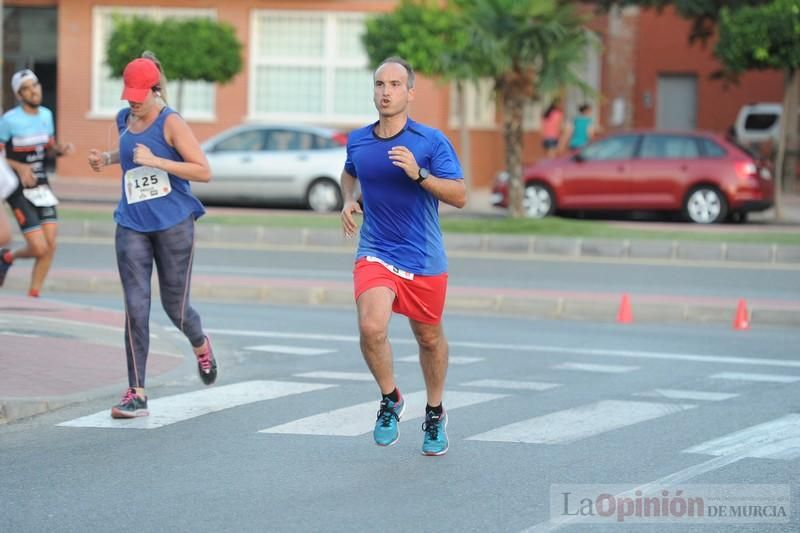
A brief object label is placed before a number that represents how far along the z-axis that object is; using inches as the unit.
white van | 1572.3
